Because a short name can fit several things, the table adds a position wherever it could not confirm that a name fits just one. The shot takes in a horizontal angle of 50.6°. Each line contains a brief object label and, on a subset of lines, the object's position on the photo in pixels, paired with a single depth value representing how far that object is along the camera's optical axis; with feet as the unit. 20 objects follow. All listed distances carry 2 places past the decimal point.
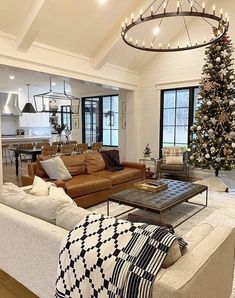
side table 22.54
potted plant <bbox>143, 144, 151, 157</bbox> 22.81
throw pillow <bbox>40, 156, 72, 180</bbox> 13.38
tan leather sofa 12.81
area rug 11.62
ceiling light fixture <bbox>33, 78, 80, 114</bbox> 22.89
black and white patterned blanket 3.89
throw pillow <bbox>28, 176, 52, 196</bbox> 8.29
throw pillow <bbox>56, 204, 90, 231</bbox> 5.58
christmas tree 16.85
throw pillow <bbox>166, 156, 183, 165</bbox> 19.60
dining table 20.03
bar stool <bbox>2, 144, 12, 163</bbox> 28.10
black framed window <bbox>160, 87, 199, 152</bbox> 21.97
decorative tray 11.89
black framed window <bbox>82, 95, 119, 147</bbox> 27.63
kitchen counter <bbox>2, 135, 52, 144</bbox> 28.31
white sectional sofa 3.86
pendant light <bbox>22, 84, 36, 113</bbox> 30.27
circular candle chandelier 17.68
